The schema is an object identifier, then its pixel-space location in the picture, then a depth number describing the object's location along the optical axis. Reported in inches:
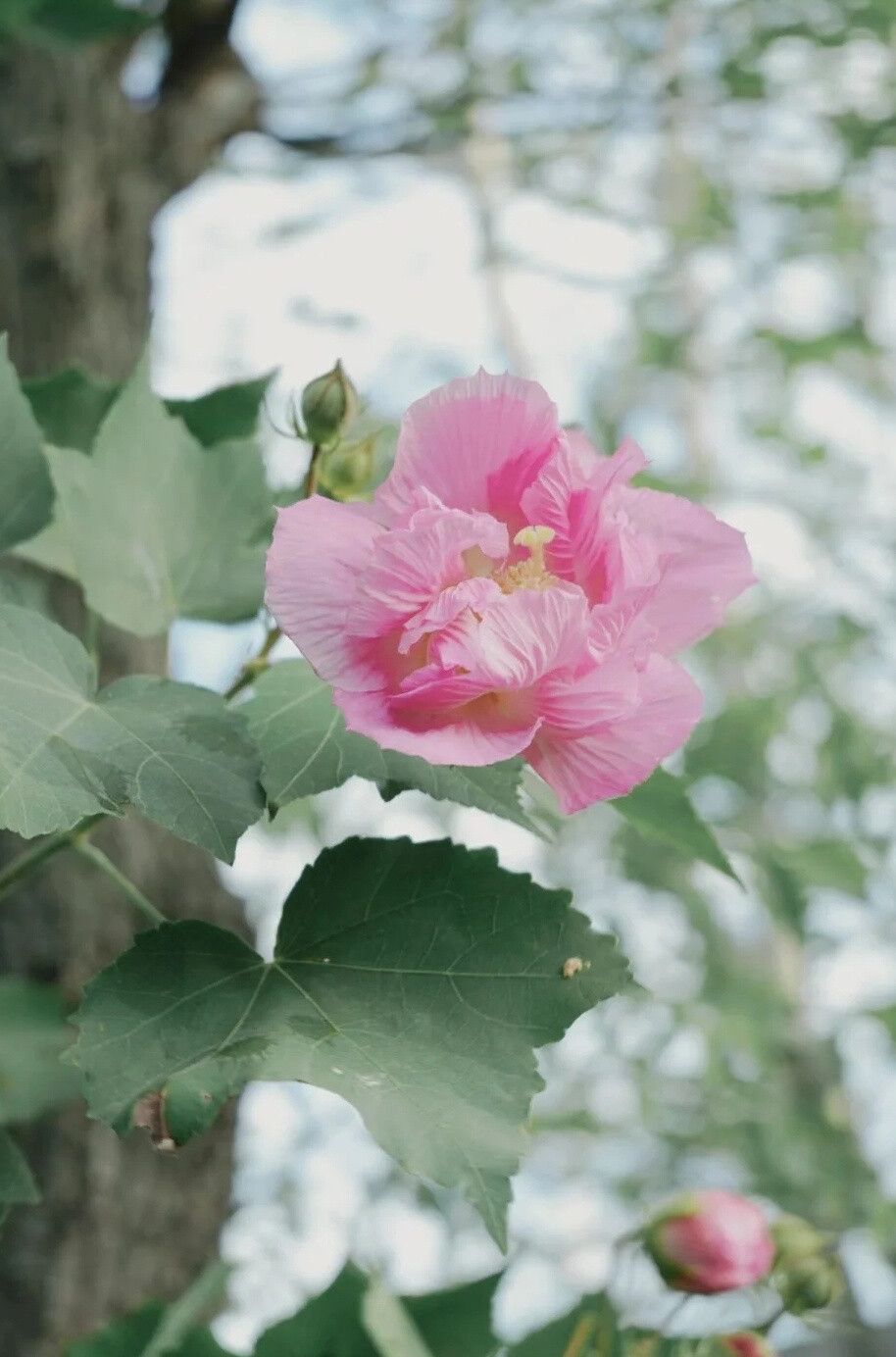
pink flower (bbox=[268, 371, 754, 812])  29.5
